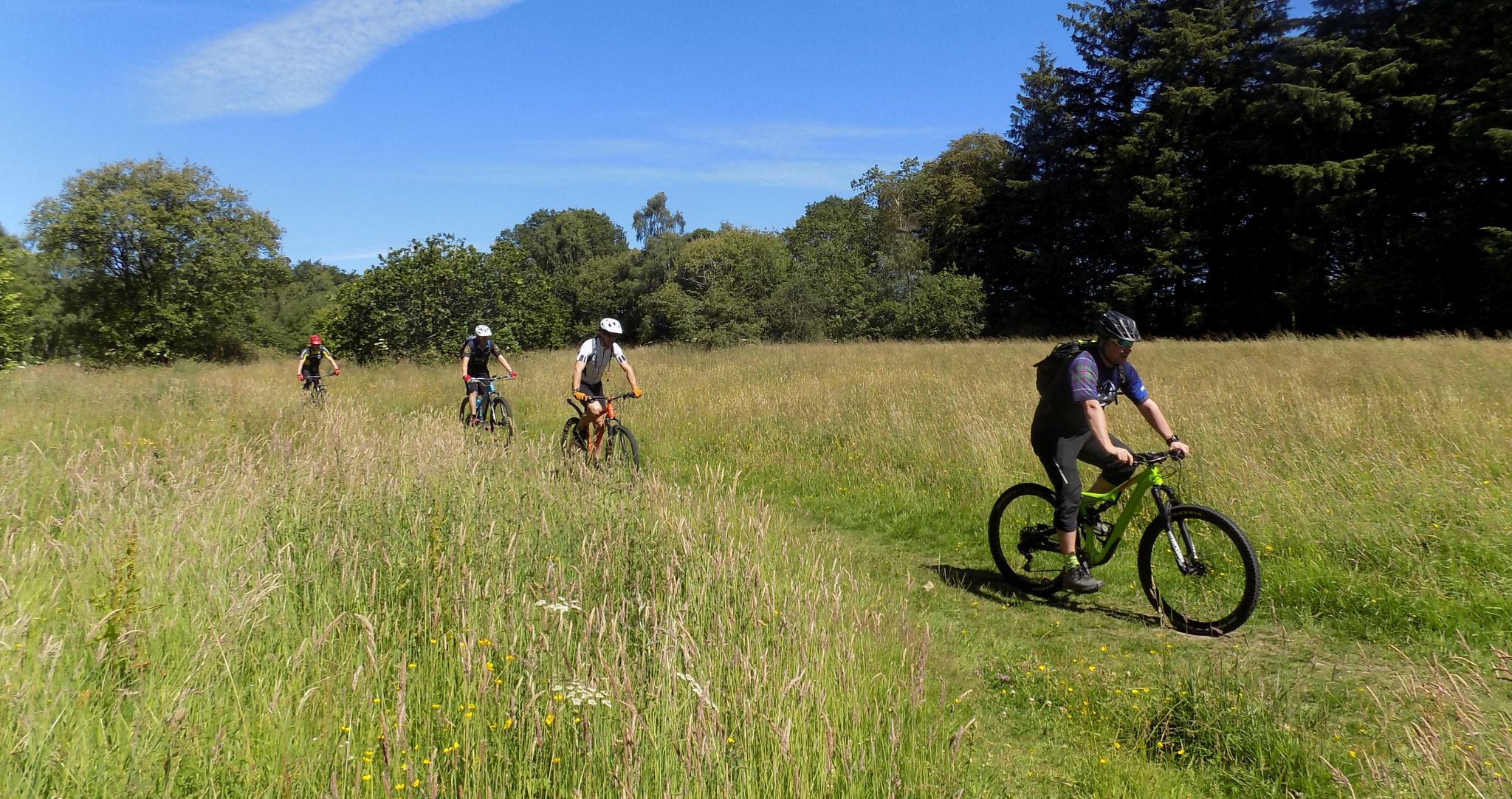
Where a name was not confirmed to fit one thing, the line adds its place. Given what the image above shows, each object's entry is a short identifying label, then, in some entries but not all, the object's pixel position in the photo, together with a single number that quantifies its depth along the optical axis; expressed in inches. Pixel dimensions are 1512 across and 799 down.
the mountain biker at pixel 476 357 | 460.1
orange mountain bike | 342.3
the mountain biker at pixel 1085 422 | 195.9
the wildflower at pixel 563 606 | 106.7
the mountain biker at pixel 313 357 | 545.6
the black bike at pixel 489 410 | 442.0
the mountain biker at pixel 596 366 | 346.6
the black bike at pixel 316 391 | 384.8
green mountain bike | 186.4
